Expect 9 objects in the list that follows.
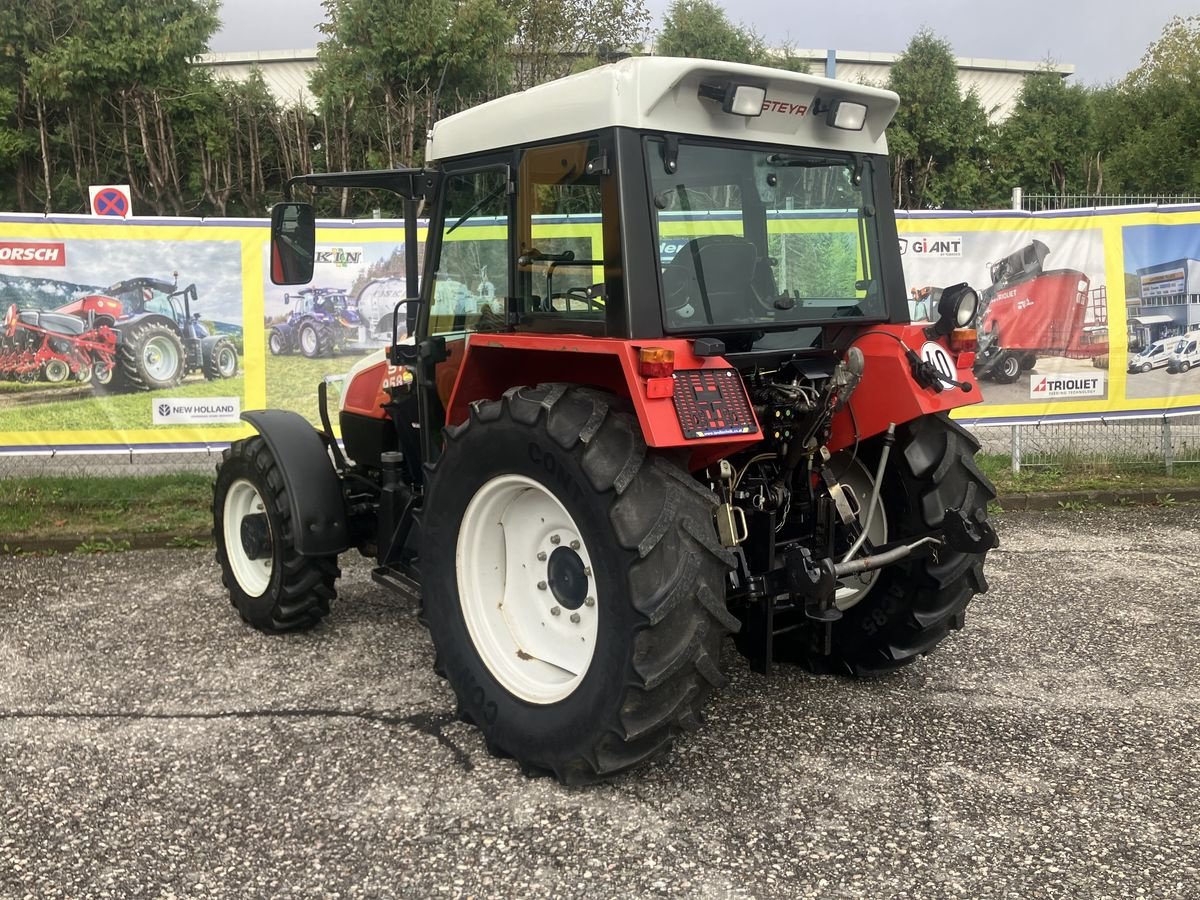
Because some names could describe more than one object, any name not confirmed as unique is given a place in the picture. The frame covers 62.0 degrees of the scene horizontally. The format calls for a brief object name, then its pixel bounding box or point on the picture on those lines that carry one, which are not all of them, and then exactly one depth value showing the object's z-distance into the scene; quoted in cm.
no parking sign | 813
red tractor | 314
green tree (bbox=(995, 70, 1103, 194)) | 2347
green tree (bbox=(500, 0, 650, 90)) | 2256
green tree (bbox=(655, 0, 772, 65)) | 2355
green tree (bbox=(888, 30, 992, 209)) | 2253
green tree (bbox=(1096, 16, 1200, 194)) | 2083
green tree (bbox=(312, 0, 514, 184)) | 1817
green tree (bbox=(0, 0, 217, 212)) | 1831
